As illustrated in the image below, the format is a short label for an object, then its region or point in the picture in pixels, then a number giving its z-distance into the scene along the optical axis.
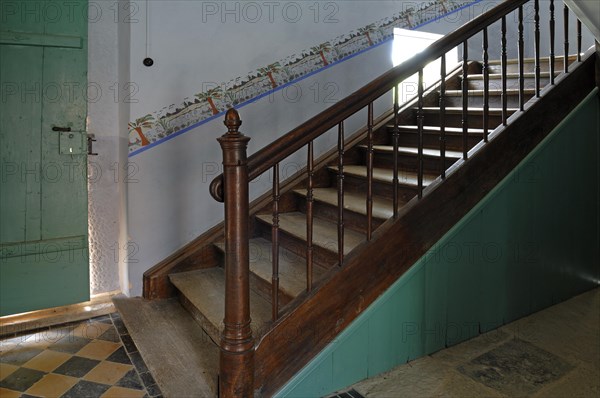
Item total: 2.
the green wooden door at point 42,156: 2.76
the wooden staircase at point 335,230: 1.99
